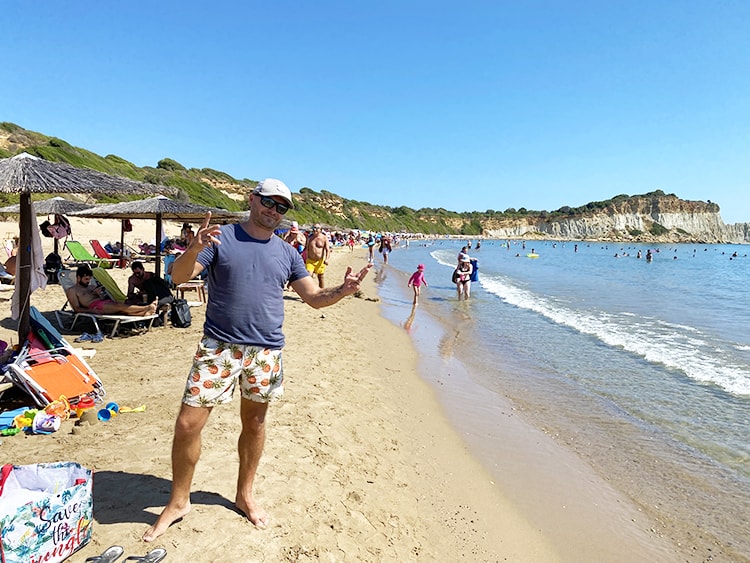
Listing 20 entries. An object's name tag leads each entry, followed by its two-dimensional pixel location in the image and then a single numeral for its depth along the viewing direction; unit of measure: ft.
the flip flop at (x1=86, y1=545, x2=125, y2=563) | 7.18
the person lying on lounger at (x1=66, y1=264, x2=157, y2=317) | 22.90
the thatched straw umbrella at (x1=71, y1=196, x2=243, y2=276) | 28.86
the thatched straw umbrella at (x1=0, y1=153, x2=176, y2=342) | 15.81
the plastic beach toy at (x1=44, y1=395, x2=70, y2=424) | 12.78
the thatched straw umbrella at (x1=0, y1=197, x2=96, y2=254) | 43.60
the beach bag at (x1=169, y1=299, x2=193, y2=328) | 25.00
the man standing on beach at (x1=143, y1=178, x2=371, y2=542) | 7.52
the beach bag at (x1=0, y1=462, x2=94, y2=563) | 6.70
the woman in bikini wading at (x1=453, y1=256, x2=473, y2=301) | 48.01
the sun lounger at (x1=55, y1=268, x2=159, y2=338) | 22.53
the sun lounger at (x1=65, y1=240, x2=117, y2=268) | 49.16
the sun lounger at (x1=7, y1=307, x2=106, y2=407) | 13.43
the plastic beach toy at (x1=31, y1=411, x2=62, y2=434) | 11.96
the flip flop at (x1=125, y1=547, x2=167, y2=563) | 7.22
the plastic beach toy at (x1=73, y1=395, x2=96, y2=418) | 13.14
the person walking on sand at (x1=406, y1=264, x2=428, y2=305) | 40.48
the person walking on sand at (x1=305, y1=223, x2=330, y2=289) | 37.50
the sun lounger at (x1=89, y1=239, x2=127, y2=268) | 52.75
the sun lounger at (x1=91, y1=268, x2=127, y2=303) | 24.15
